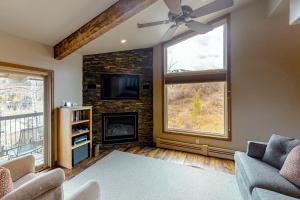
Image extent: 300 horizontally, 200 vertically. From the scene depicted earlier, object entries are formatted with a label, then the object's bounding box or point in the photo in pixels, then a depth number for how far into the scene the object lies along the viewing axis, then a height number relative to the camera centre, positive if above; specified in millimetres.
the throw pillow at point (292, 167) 1818 -772
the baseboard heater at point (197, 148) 3786 -1200
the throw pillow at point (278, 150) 2195 -687
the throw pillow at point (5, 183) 1238 -633
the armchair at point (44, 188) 1231 -740
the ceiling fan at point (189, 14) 2084 +1167
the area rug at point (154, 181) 2402 -1352
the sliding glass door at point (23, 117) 2793 -312
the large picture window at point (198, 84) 3900 +371
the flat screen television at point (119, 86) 4500 +359
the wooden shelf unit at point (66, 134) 3357 -720
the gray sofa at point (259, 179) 1674 -906
